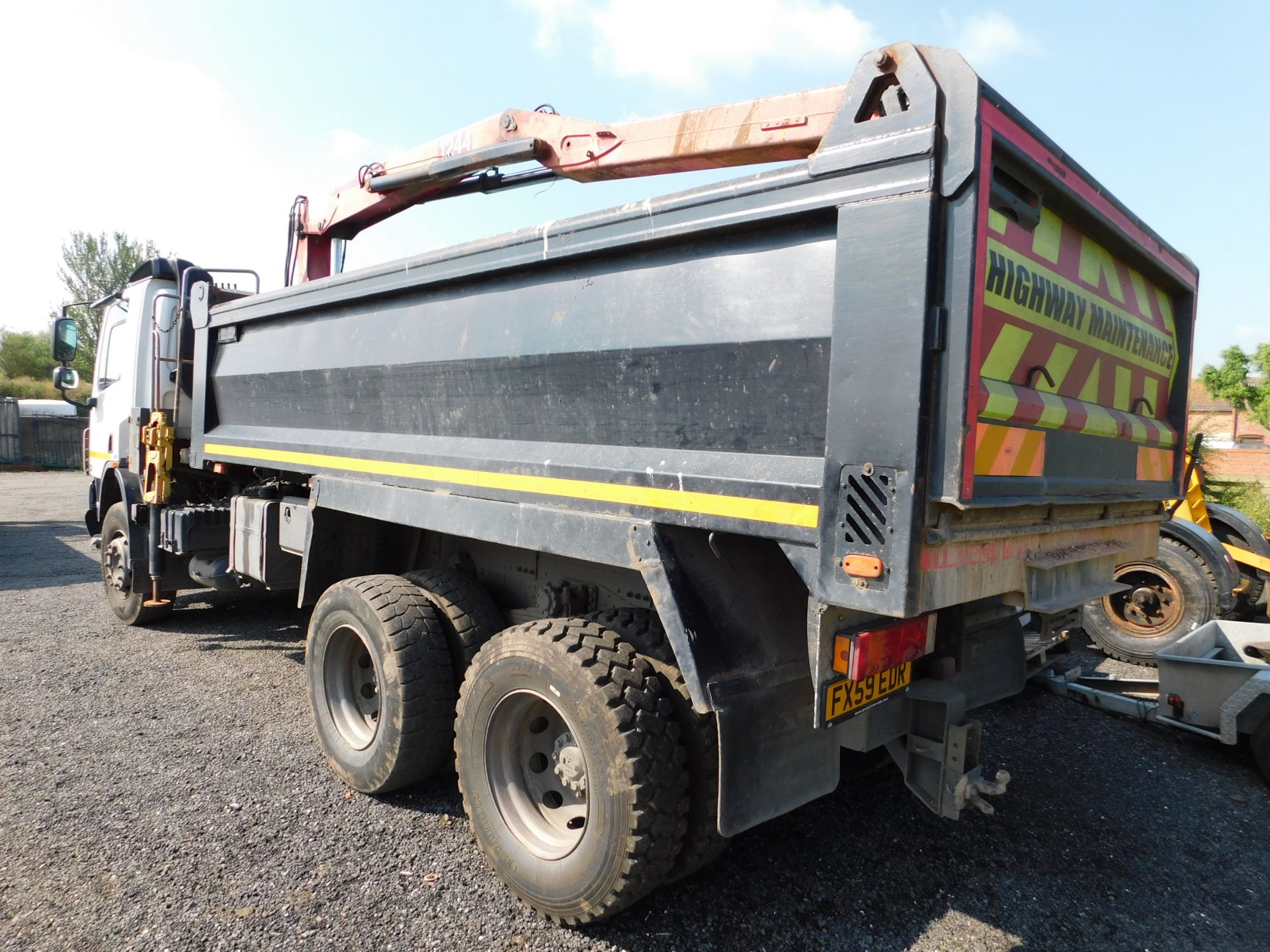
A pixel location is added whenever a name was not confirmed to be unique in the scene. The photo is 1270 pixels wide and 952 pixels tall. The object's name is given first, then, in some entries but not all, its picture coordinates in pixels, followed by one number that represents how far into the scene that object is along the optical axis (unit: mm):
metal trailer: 3818
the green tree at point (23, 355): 40750
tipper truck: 1962
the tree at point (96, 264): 39719
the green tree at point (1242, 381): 30375
